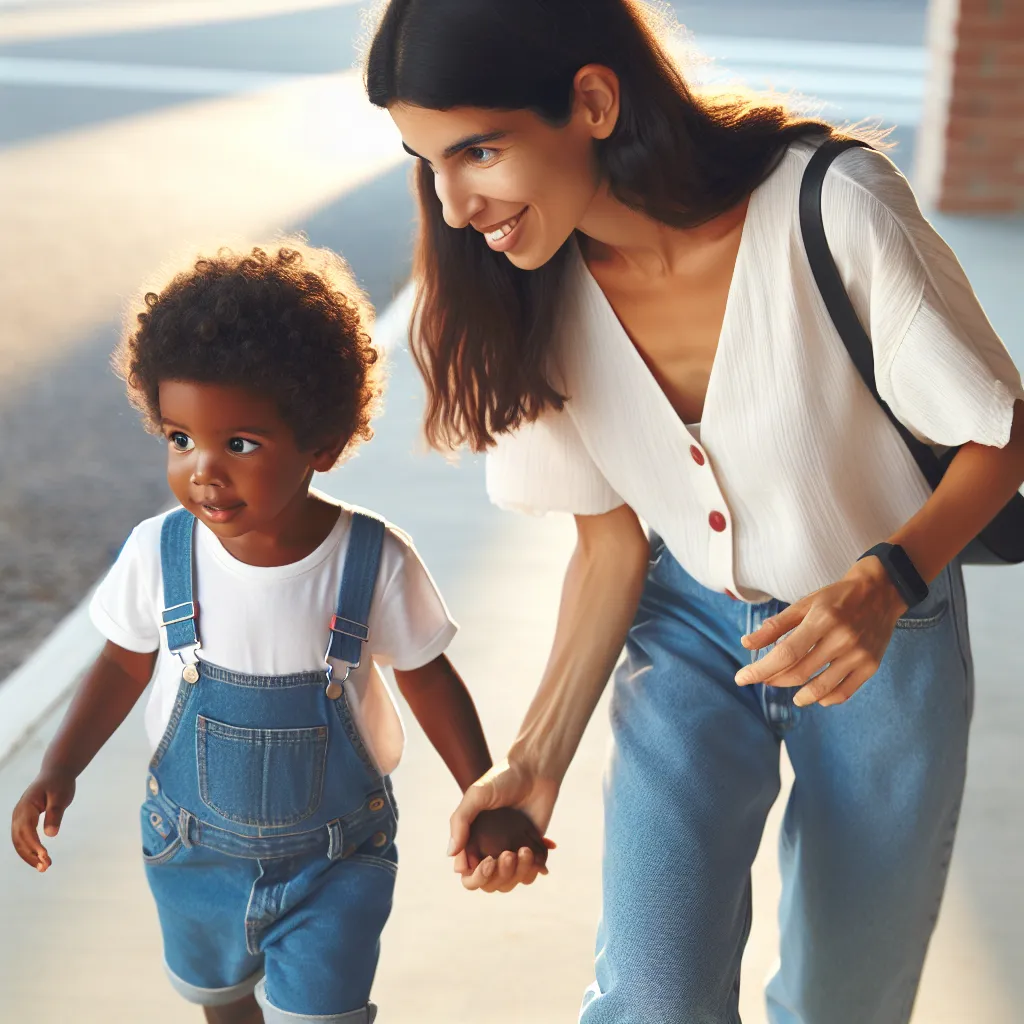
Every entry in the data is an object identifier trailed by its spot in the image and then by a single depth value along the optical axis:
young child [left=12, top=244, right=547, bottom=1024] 1.42
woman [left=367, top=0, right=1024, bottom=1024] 1.40
